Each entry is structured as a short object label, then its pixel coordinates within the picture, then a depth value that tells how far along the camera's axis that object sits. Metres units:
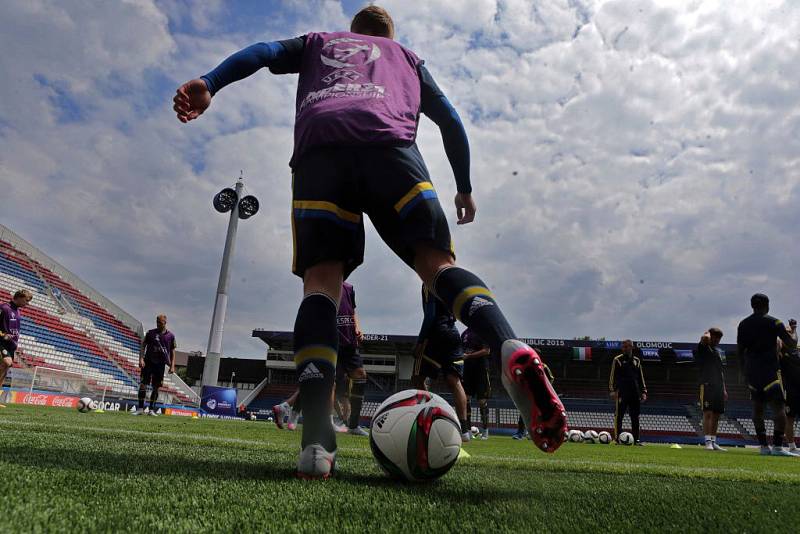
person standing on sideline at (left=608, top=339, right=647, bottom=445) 10.11
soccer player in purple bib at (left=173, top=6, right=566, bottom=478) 2.00
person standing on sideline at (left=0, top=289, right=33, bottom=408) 8.98
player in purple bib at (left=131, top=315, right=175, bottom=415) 11.05
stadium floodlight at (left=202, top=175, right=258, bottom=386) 28.26
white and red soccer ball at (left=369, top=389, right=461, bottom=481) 1.91
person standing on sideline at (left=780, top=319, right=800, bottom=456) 8.02
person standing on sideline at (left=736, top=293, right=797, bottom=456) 7.04
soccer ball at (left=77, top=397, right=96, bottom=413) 12.00
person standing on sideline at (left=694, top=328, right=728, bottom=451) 8.58
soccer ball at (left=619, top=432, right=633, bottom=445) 11.02
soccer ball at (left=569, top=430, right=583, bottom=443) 11.48
